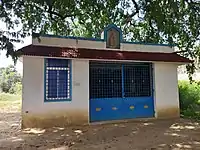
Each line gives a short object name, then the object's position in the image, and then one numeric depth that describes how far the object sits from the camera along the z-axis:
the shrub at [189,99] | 9.16
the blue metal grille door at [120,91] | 7.17
